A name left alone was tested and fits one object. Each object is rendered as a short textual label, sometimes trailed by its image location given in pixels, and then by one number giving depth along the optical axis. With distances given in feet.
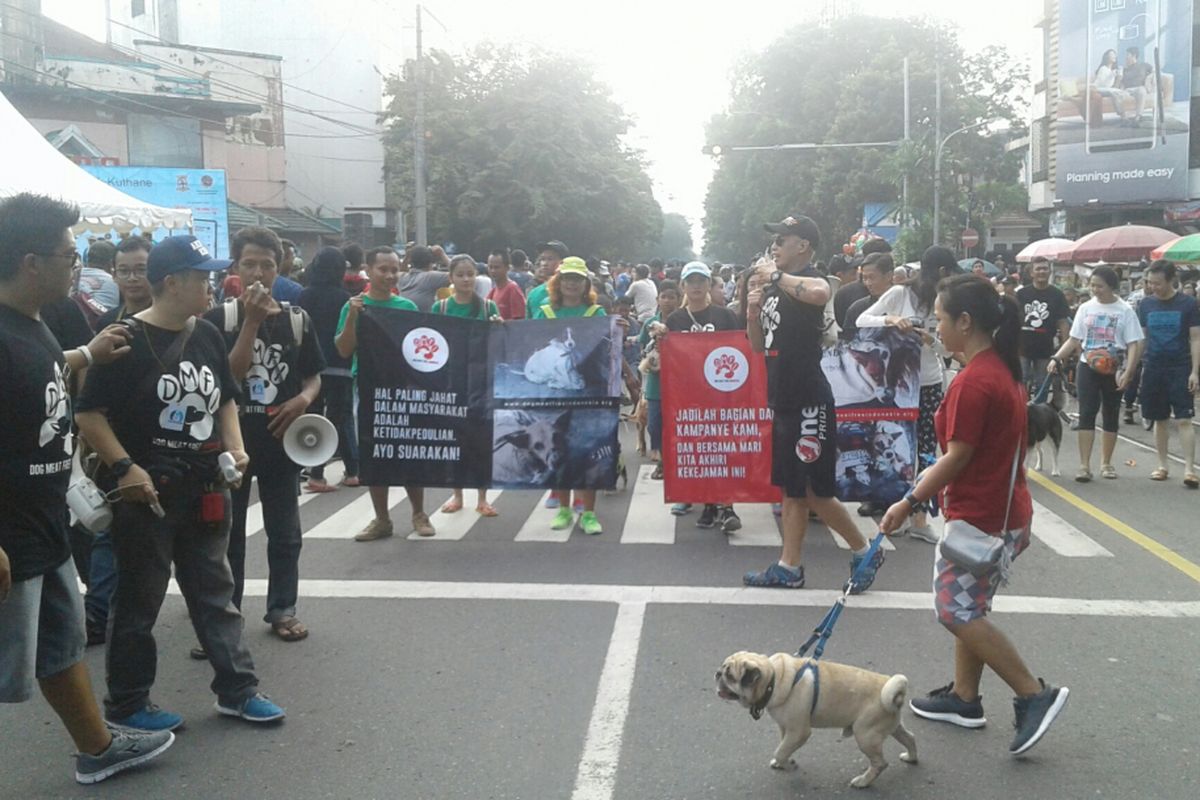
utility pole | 97.14
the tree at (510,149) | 139.03
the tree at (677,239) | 489.67
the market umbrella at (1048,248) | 86.03
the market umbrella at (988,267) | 75.32
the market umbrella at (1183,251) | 64.90
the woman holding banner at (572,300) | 27.35
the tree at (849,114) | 145.07
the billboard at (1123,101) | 123.95
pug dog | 12.95
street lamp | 113.70
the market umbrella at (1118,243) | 81.41
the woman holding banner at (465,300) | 27.71
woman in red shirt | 13.82
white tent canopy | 41.88
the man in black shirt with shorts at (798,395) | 20.83
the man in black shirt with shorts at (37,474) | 11.59
